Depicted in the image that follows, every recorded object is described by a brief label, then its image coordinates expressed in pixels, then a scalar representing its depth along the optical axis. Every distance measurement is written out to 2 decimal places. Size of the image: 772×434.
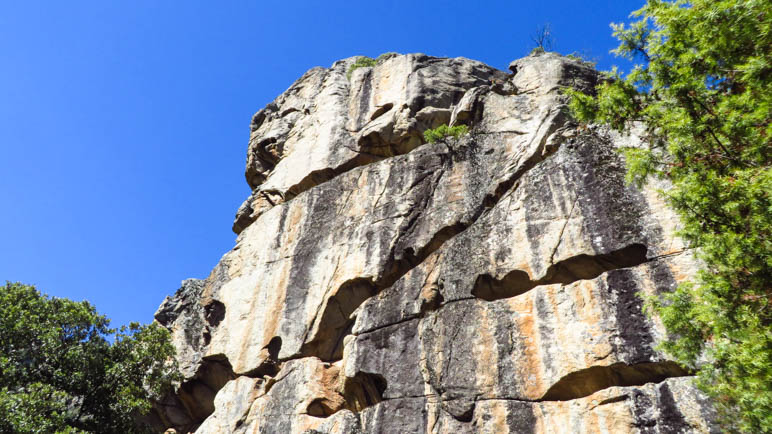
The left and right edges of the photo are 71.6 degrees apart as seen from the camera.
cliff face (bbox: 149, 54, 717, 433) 12.91
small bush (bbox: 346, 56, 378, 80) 27.52
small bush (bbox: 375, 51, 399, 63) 26.68
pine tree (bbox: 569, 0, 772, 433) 8.59
